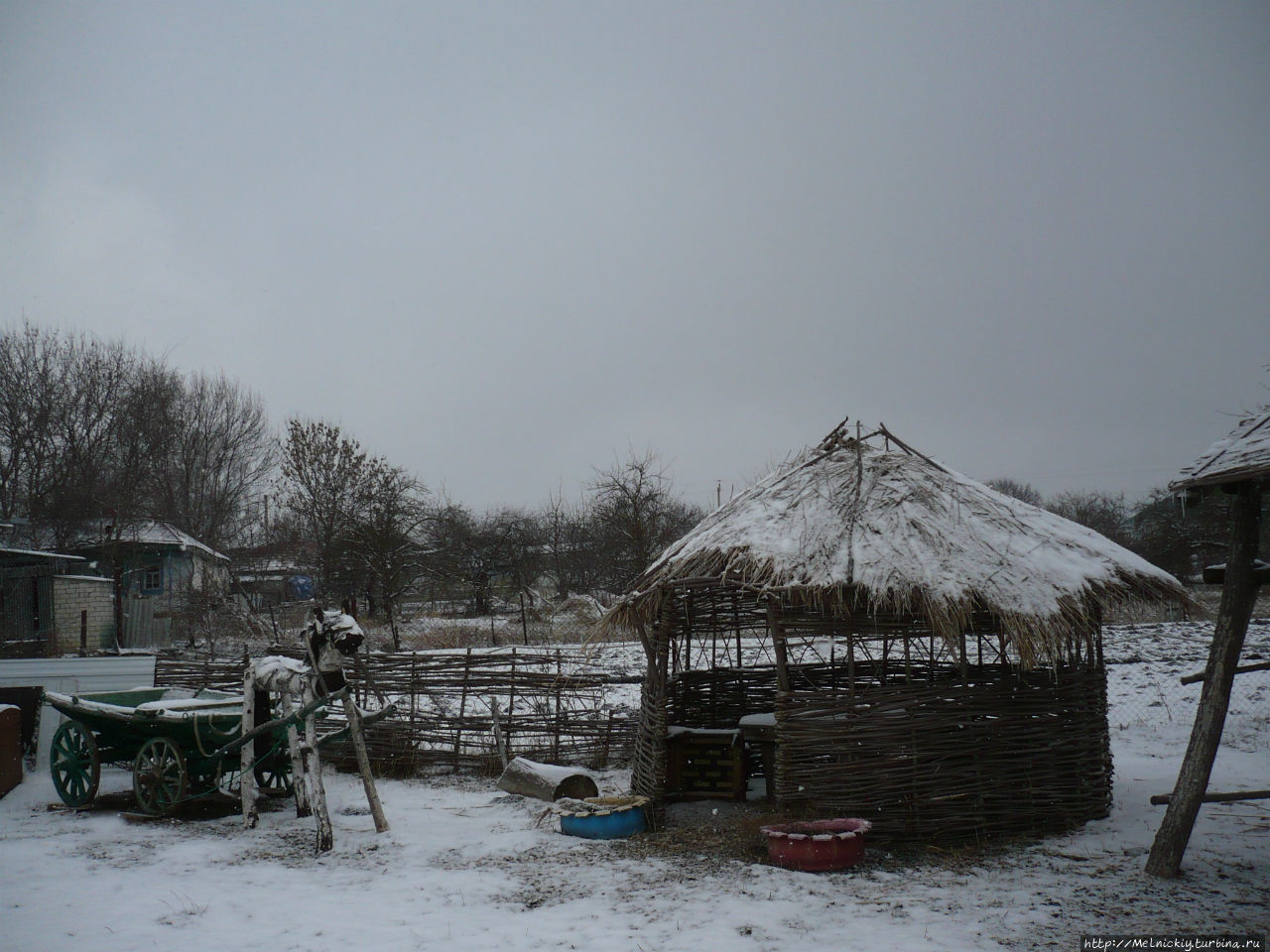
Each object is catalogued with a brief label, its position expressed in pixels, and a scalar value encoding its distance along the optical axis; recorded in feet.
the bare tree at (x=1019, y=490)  182.31
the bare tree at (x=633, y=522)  76.43
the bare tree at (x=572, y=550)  120.88
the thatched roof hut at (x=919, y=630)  24.80
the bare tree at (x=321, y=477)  98.89
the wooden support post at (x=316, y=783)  25.30
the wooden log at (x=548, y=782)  30.25
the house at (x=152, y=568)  83.15
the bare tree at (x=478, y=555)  96.17
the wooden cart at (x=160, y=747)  28.94
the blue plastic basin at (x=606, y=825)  26.25
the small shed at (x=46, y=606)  72.18
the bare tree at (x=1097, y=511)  164.14
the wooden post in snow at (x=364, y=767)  27.19
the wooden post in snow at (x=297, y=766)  28.09
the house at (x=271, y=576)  104.22
